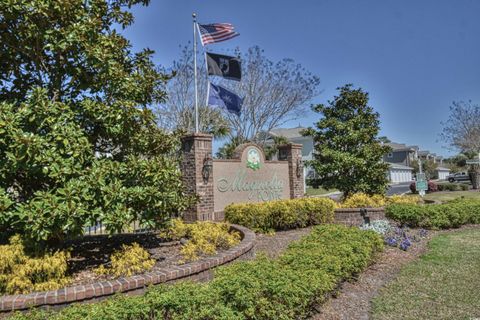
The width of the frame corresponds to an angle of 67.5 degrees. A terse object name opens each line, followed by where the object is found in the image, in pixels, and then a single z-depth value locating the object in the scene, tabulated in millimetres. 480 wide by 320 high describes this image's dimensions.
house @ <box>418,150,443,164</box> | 83238
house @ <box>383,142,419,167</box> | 66188
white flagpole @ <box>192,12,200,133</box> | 11852
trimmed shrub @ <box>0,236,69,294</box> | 4062
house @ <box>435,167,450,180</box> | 75425
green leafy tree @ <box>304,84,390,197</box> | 13703
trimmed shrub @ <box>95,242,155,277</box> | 4594
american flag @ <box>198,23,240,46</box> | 11820
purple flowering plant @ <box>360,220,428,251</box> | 7996
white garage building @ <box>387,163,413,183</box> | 57162
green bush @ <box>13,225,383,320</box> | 2986
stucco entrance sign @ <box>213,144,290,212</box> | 10750
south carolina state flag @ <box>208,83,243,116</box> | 12091
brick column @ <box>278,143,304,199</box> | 13377
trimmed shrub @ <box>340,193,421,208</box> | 11961
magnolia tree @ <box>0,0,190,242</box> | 4340
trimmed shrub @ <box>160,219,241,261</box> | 5492
